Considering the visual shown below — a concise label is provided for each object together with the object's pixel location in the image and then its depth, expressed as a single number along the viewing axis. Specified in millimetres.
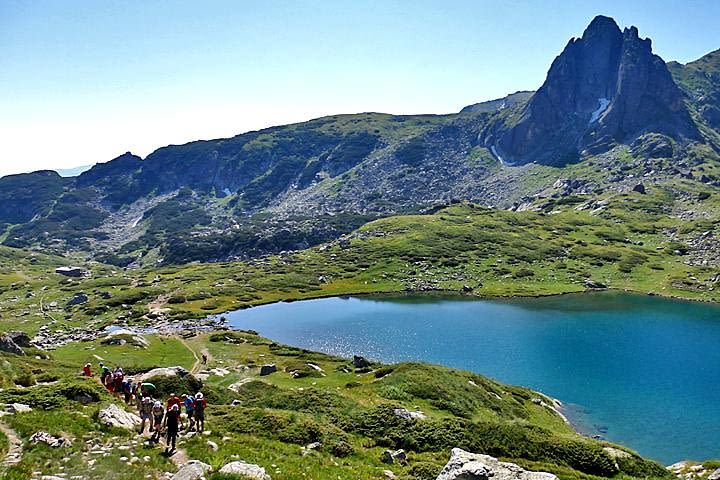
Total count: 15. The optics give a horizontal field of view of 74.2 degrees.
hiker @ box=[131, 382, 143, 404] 33997
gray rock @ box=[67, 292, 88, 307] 147762
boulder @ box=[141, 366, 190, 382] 43406
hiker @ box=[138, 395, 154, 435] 25734
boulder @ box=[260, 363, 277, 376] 63406
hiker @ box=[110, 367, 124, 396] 33894
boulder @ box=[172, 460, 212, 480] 18342
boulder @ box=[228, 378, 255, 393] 48094
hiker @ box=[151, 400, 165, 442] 25092
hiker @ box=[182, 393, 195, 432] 26584
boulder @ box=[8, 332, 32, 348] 68400
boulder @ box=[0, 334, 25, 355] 57062
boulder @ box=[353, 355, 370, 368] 67938
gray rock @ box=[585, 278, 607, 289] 155200
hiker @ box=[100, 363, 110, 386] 35816
